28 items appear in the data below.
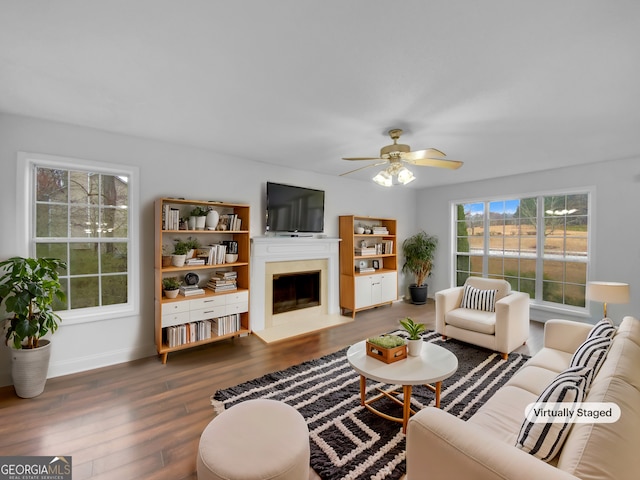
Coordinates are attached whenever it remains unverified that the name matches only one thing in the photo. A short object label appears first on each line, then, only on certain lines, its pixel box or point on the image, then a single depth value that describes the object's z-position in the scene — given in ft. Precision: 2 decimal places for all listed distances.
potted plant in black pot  18.25
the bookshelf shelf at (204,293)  9.96
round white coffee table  6.41
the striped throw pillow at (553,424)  3.61
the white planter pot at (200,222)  10.85
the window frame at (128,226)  8.42
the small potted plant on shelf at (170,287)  10.28
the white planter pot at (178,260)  10.38
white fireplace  12.91
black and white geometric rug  5.70
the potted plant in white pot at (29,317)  7.51
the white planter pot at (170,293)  10.26
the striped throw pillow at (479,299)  11.77
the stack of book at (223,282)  11.37
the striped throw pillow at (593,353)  4.92
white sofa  2.91
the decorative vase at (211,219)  11.14
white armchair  10.27
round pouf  4.06
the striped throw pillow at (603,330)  6.03
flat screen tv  13.08
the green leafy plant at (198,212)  10.88
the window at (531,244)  13.93
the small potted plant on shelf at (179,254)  10.39
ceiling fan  8.09
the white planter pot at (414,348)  7.49
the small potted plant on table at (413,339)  7.45
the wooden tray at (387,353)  7.08
